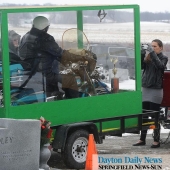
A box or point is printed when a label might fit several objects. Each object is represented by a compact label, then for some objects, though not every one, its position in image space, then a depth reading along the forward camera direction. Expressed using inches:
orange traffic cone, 378.0
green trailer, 396.7
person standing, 476.4
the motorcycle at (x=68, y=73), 401.1
